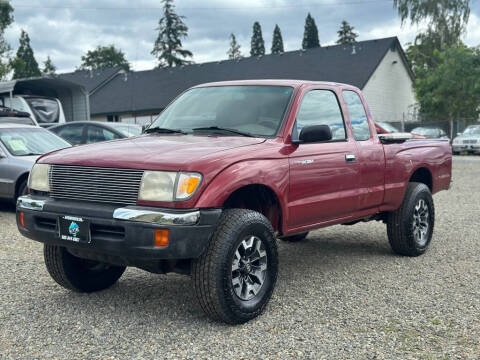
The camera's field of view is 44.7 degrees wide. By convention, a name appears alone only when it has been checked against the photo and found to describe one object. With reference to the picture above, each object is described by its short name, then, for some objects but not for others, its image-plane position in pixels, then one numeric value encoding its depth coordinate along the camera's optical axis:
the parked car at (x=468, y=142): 26.35
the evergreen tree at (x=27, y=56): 70.17
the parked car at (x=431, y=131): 27.64
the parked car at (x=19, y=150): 9.09
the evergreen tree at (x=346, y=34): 72.94
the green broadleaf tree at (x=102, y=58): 81.62
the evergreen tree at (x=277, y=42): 75.81
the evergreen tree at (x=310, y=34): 66.19
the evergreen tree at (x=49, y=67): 89.32
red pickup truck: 3.87
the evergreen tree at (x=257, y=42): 80.00
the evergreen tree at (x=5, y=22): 38.15
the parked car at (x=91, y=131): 12.17
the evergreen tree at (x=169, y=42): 67.88
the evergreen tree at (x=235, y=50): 91.50
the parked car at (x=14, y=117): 11.02
